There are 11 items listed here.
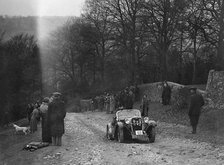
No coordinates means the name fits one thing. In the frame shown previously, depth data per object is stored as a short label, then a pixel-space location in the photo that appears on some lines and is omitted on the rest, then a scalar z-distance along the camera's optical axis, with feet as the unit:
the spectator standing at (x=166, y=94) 110.11
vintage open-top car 57.62
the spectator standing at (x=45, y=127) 56.40
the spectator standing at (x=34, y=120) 74.95
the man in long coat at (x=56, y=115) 52.65
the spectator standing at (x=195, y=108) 64.23
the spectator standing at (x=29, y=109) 105.09
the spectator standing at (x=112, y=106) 126.93
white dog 76.94
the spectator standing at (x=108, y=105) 131.01
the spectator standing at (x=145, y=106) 100.48
